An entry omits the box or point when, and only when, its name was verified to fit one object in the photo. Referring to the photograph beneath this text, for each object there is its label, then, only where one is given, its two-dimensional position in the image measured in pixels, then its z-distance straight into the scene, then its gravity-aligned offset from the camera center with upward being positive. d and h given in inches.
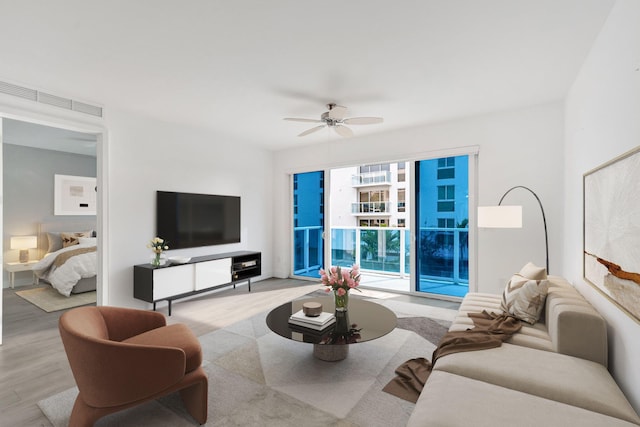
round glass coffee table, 89.6 -36.3
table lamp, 205.2 -21.3
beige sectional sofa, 51.3 -34.0
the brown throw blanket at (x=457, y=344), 78.1 -33.8
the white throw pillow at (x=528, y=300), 91.7 -26.6
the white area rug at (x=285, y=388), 73.5 -49.4
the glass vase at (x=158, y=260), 149.6 -23.9
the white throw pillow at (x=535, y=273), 101.7 -20.5
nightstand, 198.6 -36.0
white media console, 145.4 -33.6
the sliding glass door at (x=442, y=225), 173.0 -7.0
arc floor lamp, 125.6 -1.4
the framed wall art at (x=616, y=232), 60.4 -4.2
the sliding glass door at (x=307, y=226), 234.5 -10.0
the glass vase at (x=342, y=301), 105.8 -31.0
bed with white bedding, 177.9 -28.2
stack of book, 95.7 -34.6
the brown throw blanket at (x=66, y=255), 184.2 -25.7
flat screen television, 166.4 -3.5
